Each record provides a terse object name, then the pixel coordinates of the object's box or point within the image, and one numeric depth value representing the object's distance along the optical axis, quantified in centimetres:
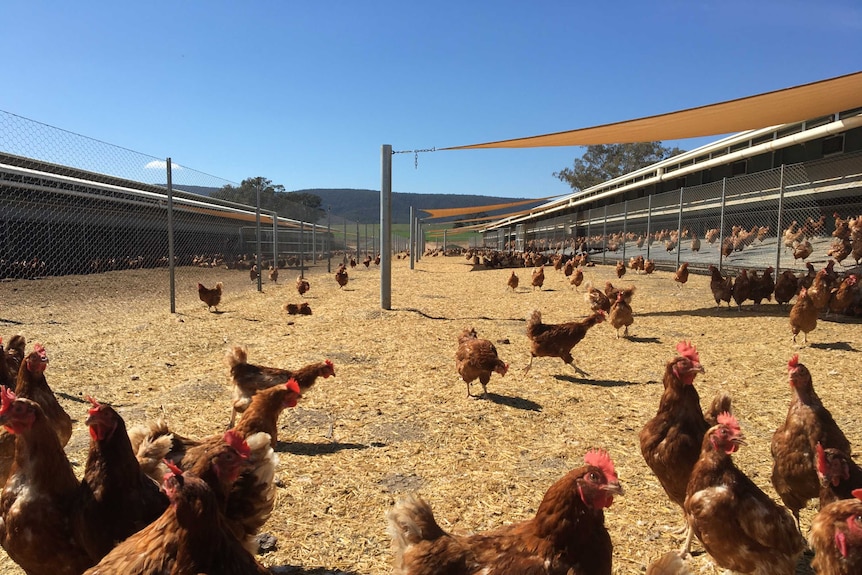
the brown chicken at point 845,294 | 836
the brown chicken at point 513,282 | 1445
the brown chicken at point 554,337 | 614
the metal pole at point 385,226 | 1091
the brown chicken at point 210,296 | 1007
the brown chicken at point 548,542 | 191
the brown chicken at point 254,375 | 442
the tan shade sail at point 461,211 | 3105
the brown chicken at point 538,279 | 1490
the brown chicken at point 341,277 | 1539
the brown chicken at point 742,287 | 979
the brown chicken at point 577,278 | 1438
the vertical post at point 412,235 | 2570
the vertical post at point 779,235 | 1090
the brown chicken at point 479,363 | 512
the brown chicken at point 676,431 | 284
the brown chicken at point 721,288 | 983
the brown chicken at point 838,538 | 199
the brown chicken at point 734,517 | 228
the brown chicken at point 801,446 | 280
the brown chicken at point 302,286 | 1299
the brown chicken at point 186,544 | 171
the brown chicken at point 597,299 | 915
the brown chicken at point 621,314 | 780
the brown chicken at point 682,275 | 1295
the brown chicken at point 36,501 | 212
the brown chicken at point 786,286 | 960
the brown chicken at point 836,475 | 243
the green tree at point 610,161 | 5400
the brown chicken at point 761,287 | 993
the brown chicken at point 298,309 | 1009
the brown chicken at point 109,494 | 210
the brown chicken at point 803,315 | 688
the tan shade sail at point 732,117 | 804
